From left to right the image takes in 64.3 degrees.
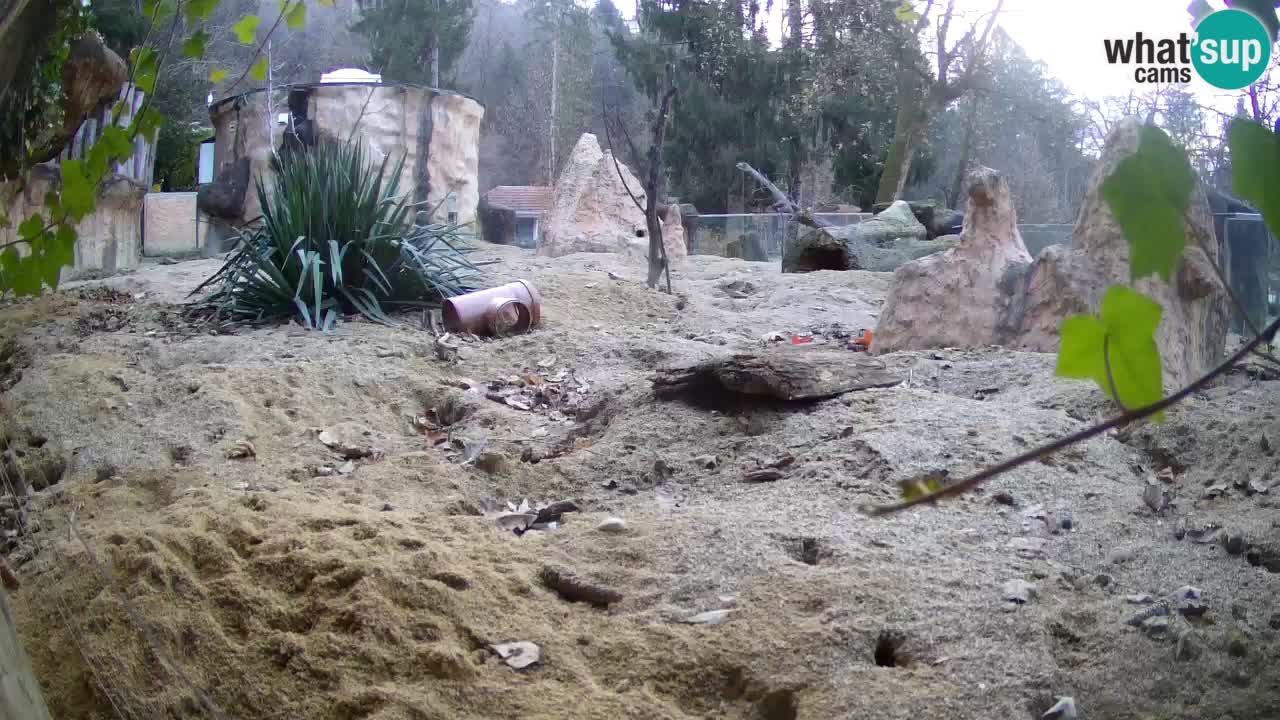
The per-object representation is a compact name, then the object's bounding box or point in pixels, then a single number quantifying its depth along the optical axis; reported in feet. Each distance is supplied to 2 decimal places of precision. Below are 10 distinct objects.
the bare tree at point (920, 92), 33.06
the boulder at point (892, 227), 31.37
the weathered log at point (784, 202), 32.81
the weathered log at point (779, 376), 10.91
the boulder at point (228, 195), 38.88
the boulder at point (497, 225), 48.08
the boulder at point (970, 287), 15.40
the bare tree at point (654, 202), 23.74
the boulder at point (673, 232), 32.94
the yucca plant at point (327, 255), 17.61
